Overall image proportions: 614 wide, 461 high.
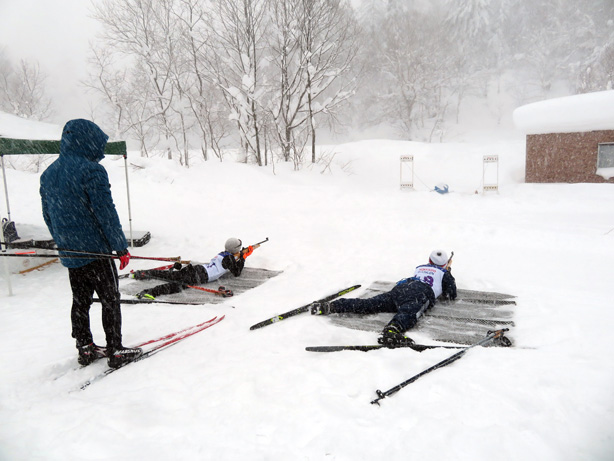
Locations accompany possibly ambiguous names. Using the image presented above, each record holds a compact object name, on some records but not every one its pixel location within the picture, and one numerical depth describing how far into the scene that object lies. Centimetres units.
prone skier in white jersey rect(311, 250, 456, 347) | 461
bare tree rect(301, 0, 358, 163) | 1805
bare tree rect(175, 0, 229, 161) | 1898
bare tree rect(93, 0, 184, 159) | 2067
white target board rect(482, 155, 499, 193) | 1673
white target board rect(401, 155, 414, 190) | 1852
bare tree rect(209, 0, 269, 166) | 1770
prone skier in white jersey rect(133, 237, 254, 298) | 638
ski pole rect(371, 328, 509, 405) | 307
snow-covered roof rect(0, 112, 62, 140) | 709
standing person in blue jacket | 357
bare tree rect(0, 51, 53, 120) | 3450
